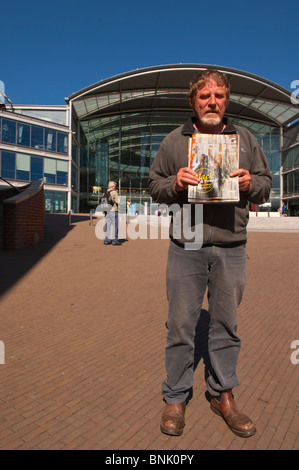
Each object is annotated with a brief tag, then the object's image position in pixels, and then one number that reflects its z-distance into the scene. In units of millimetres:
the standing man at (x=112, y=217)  9742
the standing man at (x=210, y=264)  1949
